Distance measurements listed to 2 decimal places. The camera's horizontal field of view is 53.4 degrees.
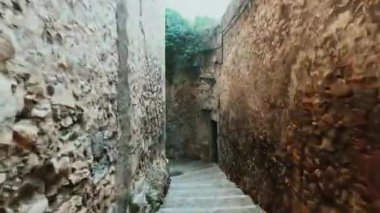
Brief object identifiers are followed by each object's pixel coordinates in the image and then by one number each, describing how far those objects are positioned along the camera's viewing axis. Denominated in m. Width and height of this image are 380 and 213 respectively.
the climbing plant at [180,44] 8.55
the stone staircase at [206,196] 4.07
